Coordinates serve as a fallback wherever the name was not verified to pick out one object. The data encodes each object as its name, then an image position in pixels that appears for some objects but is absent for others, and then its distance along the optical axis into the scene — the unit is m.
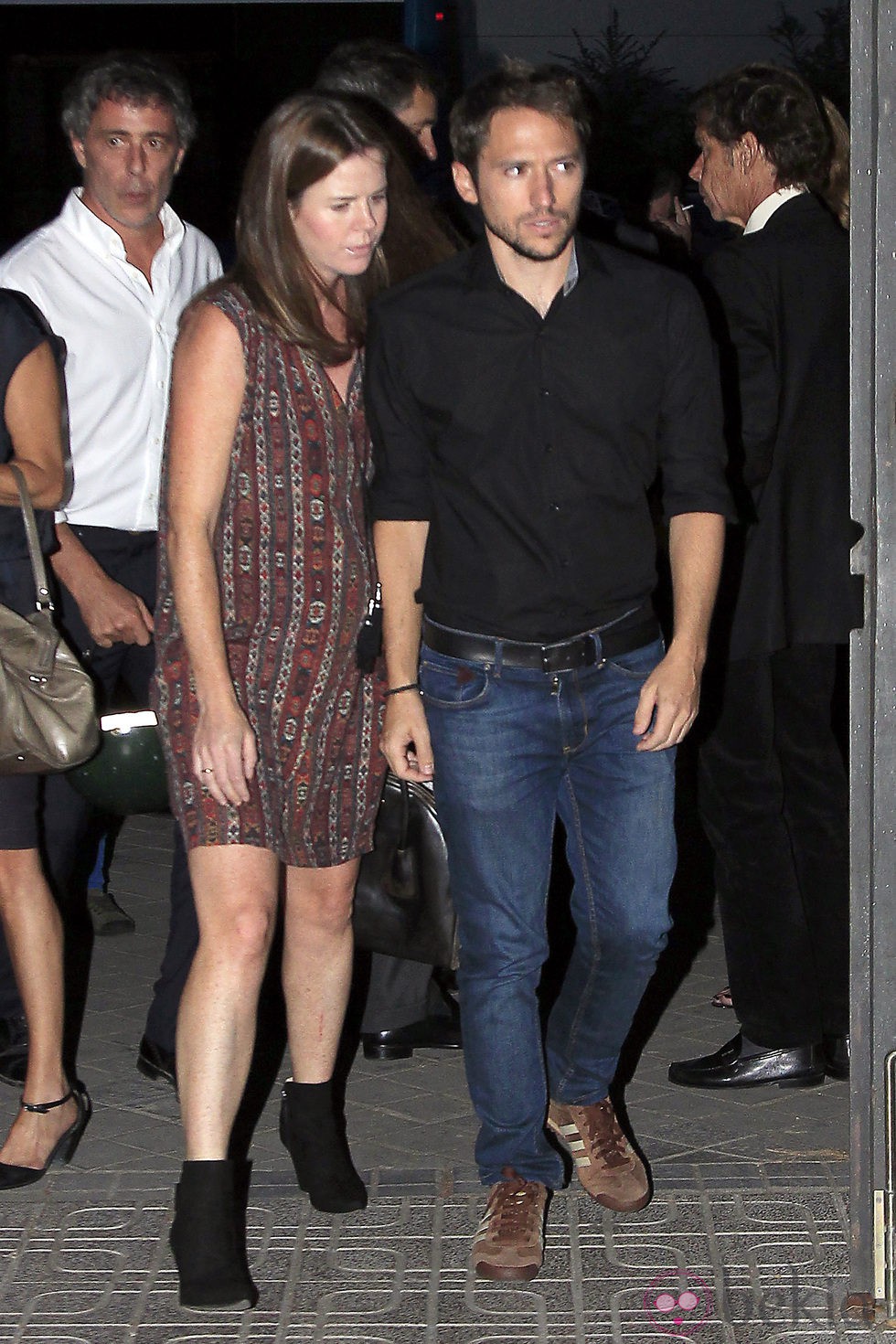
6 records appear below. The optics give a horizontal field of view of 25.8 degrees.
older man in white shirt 4.84
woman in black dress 4.25
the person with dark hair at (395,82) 4.99
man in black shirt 3.67
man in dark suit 4.45
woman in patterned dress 3.65
